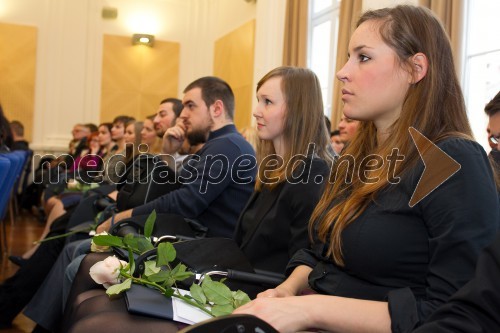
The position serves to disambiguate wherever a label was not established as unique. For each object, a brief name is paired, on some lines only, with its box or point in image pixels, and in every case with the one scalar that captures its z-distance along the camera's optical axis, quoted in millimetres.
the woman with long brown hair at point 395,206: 1241
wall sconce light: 9914
